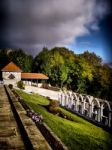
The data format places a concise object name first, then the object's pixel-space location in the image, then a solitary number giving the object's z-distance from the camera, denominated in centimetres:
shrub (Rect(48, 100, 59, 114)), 663
